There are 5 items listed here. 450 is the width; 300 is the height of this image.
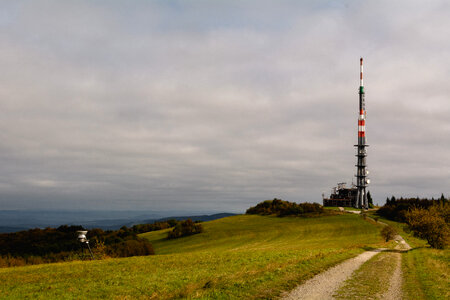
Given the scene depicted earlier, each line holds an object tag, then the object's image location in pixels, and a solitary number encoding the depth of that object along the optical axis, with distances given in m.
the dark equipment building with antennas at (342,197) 157.36
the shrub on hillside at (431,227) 50.72
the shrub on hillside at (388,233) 67.70
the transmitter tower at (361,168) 147.00
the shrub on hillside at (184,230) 100.14
